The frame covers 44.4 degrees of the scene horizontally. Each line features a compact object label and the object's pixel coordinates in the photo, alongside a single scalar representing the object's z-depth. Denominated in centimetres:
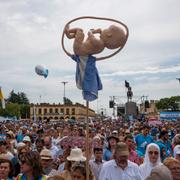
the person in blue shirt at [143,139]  598
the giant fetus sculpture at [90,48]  273
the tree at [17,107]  6046
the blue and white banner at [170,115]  2114
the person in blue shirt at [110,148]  419
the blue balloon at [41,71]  755
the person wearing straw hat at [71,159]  286
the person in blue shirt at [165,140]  586
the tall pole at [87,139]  243
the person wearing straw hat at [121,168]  298
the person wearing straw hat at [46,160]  338
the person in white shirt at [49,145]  486
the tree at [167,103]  6550
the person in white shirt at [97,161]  359
